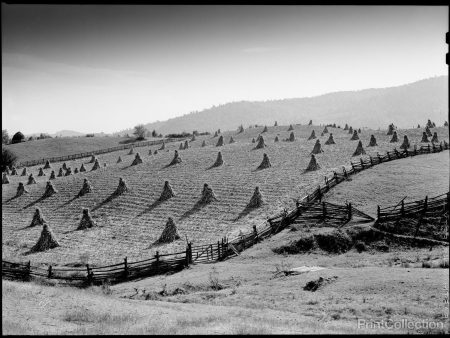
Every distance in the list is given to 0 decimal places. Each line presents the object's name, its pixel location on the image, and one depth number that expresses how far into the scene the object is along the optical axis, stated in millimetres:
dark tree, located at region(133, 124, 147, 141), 102825
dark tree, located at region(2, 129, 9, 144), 96781
